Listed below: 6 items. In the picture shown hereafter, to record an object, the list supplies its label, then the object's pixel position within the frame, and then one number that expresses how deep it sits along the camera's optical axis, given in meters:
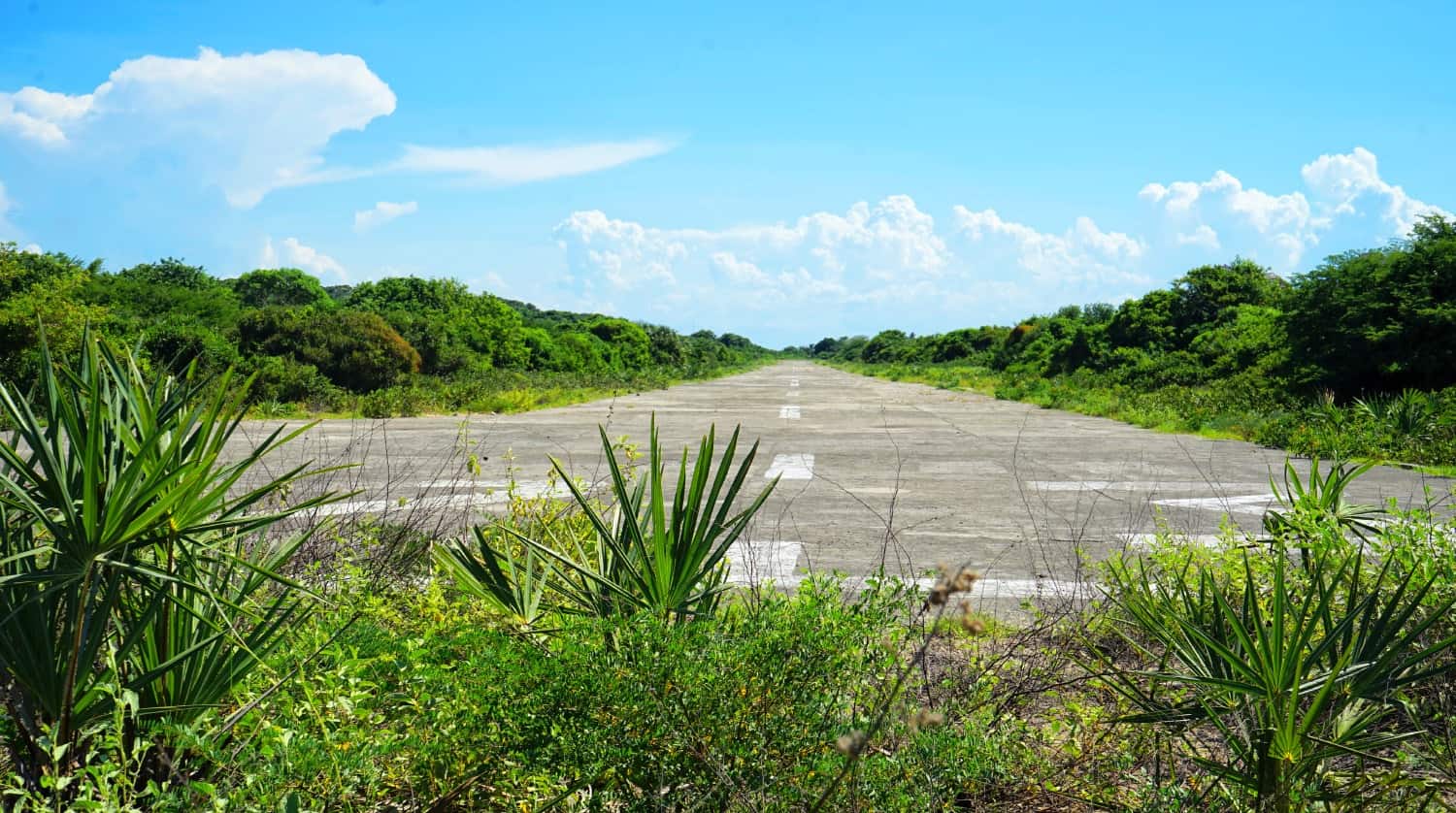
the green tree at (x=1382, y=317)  16.89
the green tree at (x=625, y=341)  67.50
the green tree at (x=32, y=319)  15.91
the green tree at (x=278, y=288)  72.56
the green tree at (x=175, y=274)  54.53
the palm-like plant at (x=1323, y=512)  3.34
